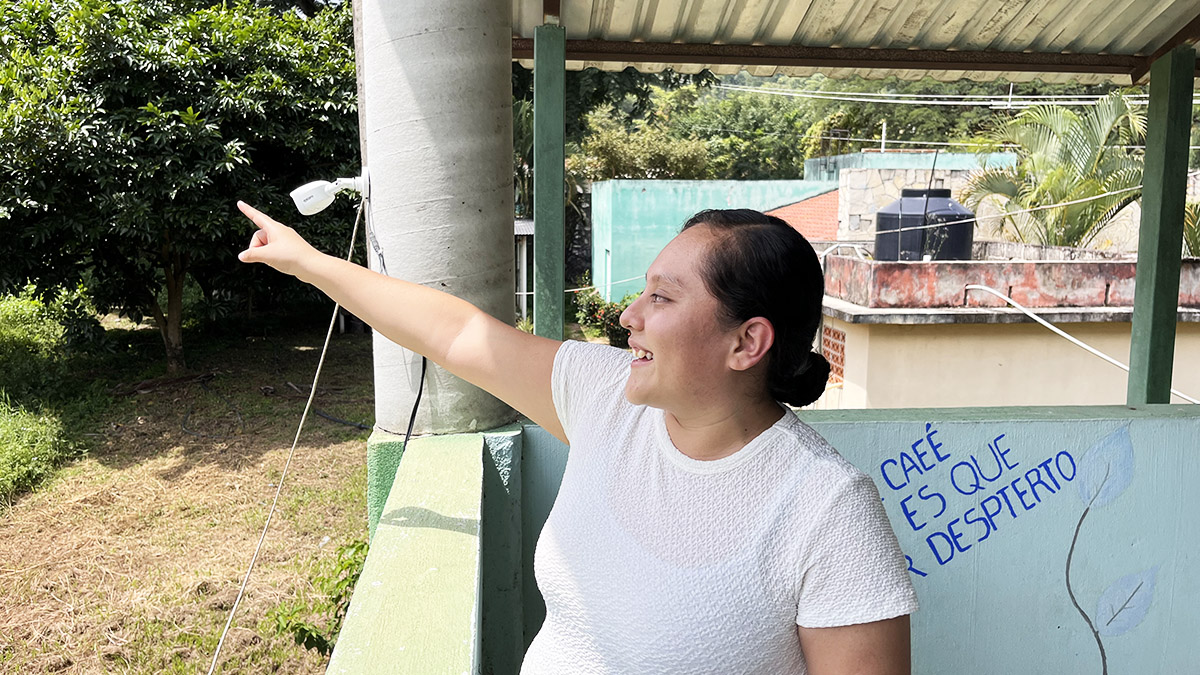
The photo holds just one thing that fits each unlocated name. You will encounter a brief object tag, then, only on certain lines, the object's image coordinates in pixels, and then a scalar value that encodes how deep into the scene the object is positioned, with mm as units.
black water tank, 12570
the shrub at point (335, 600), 3105
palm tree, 12688
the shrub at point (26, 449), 6281
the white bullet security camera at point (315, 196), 2193
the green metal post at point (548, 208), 3090
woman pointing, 1229
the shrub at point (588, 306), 16938
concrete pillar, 2367
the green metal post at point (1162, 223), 3648
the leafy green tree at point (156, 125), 7387
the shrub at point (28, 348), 8391
